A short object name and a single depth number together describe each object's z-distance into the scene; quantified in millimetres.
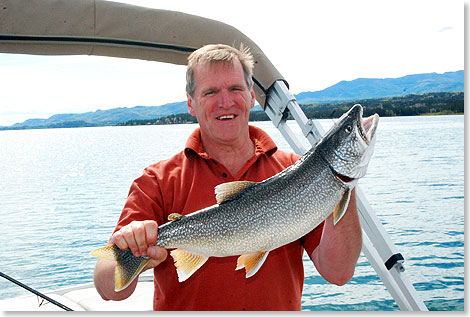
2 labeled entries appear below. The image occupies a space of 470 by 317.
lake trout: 2166
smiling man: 2568
